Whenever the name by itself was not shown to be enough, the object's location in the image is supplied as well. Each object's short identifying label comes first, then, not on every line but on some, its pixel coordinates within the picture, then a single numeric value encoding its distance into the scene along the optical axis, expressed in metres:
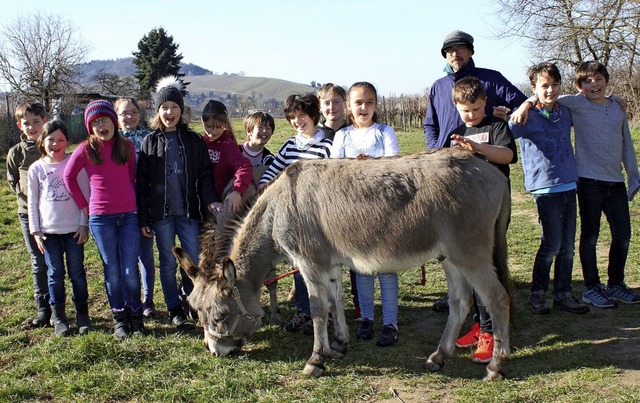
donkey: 4.38
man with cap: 5.37
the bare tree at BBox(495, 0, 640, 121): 15.77
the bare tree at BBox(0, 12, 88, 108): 35.34
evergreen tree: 56.81
